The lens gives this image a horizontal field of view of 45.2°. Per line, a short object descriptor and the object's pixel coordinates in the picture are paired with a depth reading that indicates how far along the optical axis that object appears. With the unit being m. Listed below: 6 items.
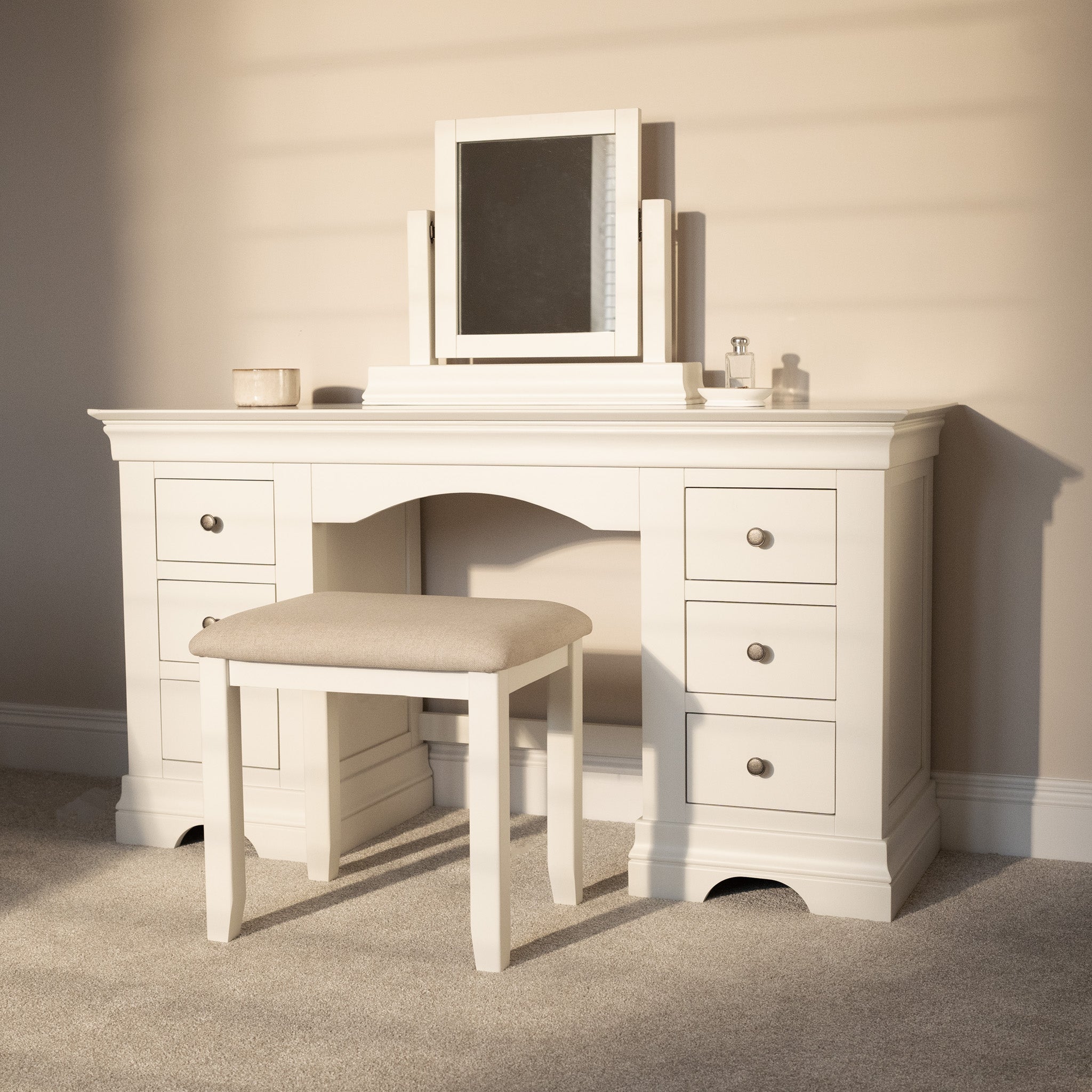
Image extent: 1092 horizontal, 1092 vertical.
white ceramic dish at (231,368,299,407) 2.53
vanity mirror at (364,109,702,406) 2.39
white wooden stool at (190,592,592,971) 1.78
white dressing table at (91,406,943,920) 2.02
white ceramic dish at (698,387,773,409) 2.12
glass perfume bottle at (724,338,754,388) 2.32
